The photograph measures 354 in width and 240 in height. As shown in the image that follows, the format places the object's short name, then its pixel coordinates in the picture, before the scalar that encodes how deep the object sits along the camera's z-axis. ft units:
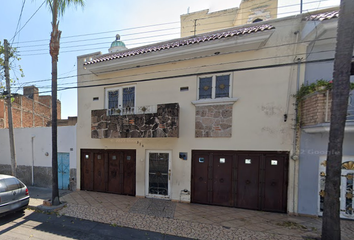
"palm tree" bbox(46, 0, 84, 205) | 19.03
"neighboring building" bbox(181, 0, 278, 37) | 41.75
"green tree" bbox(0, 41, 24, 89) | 24.95
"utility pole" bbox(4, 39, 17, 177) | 23.84
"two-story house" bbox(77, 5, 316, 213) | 18.15
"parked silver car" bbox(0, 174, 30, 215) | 15.85
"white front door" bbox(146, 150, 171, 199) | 21.95
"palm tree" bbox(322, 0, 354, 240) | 10.42
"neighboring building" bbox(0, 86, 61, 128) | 36.91
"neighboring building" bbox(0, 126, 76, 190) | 26.14
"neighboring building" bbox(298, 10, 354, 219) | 15.98
